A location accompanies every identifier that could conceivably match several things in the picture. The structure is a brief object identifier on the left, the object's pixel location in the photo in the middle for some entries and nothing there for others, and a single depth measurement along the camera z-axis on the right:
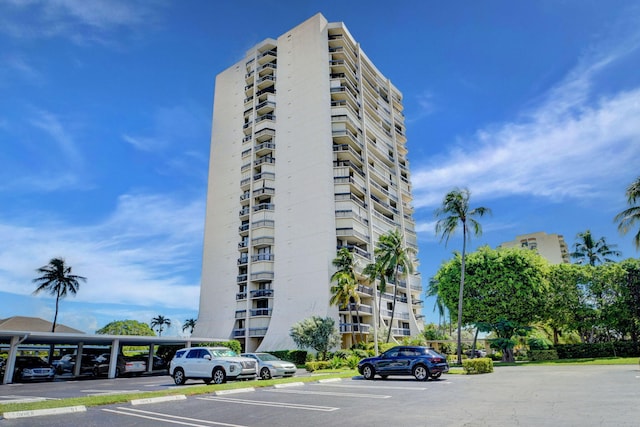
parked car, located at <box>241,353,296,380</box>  22.50
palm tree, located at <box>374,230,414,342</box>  43.00
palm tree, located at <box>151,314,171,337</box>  110.19
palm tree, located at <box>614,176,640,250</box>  35.59
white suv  18.80
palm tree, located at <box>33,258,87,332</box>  55.00
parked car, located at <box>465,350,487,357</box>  58.27
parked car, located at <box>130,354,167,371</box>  36.48
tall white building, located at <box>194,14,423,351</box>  46.88
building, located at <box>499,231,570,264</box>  106.31
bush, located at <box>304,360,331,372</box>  30.50
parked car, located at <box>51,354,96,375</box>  33.12
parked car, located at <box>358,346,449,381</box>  19.80
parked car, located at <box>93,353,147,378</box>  31.44
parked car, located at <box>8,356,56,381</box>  28.95
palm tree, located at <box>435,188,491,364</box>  37.84
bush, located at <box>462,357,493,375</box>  24.06
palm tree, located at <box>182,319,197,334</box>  101.19
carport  27.12
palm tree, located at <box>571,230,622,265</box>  54.94
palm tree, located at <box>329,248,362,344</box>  41.00
